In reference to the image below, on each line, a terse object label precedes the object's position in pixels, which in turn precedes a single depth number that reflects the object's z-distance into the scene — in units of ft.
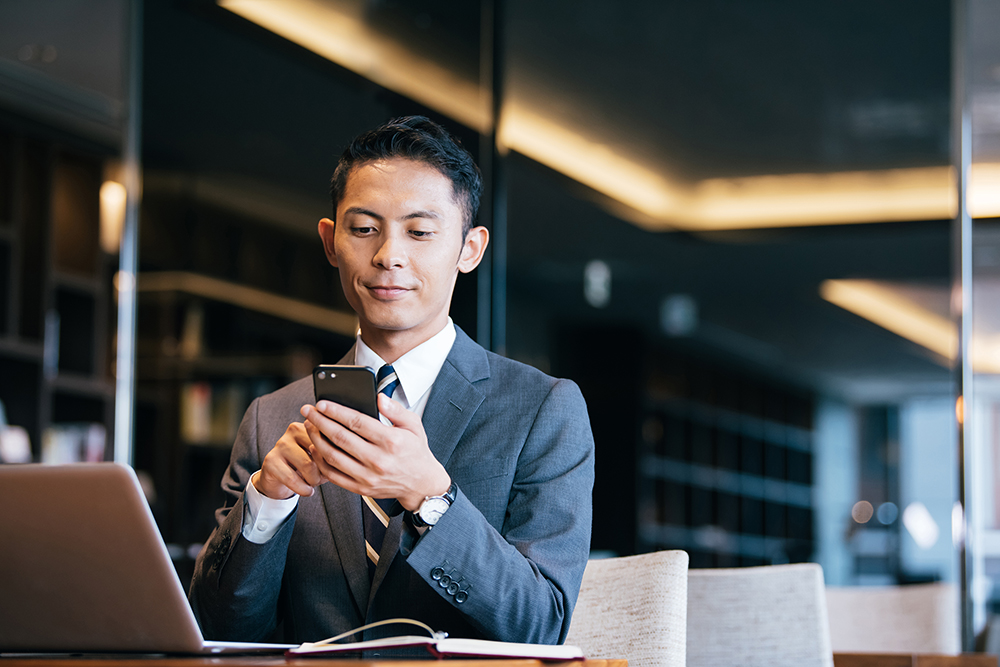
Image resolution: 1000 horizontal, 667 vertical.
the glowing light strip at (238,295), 15.56
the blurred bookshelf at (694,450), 25.70
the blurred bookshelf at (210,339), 14.75
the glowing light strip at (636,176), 12.98
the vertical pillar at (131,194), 13.78
